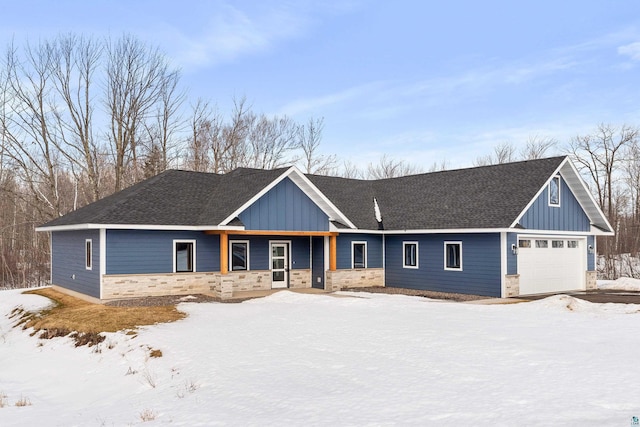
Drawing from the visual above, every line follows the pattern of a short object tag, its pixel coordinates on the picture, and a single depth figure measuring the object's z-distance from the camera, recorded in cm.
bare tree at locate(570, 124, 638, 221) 4294
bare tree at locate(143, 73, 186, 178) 3872
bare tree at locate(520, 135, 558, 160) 5084
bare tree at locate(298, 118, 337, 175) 4862
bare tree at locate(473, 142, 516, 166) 5353
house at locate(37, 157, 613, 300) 1959
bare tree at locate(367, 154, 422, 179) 5897
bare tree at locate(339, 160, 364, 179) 5915
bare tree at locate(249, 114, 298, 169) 4559
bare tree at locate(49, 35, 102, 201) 3488
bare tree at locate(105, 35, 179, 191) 3600
